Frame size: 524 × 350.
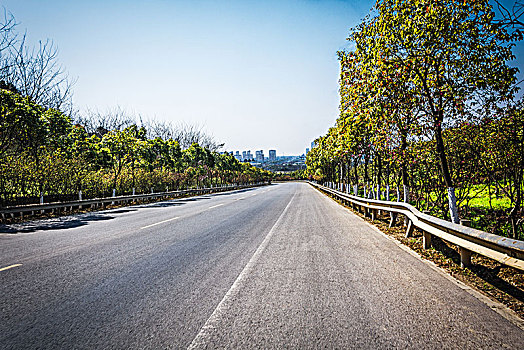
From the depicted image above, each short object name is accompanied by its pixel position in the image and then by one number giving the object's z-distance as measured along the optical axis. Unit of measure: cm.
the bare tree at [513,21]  517
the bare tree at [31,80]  1973
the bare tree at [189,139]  5844
